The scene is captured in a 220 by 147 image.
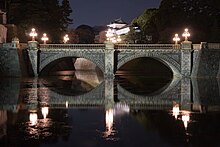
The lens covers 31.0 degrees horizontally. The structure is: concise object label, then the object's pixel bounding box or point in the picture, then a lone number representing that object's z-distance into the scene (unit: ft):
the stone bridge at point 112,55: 172.24
